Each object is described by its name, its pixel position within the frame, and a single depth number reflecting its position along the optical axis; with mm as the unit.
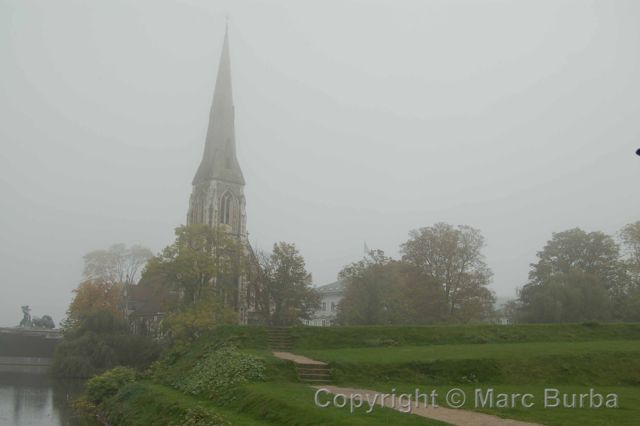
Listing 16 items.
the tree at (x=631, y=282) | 43969
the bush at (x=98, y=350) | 46219
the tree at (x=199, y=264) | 42656
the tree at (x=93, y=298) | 59312
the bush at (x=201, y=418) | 15296
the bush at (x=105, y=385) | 27312
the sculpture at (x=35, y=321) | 93612
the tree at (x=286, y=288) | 48438
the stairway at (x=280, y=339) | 29516
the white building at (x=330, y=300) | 92319
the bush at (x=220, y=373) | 20547
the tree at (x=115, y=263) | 73000
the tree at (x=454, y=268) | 47156
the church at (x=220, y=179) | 74062
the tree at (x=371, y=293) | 44938
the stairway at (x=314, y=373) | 20797
